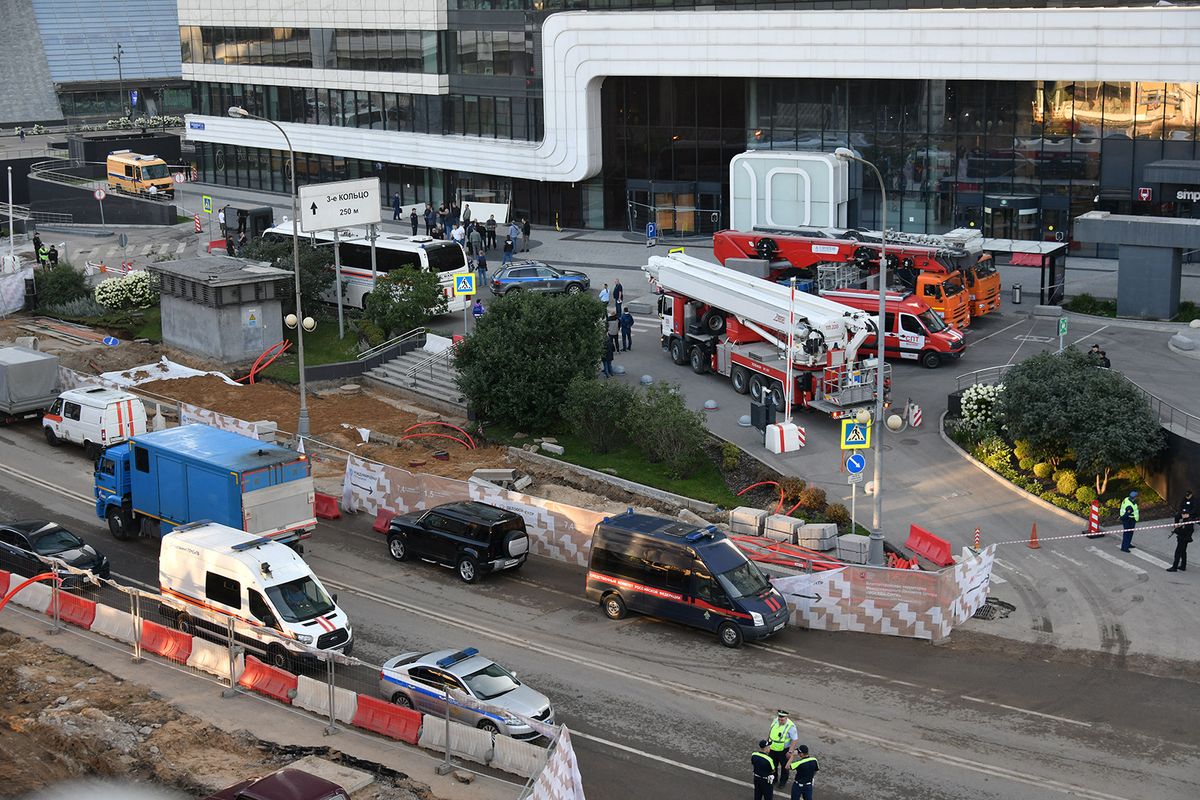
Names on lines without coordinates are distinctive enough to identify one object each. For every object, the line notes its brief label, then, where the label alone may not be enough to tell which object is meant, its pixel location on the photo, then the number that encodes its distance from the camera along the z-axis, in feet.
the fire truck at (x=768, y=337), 126.31
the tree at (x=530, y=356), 129.80
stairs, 143.33
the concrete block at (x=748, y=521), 102.32
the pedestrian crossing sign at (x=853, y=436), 98.53
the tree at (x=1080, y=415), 108.68
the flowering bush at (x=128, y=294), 181.37
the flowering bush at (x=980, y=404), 121.60
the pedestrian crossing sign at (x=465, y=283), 144.15
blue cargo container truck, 96.53
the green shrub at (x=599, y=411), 124.57
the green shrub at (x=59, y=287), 185.37
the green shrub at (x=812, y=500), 108.47
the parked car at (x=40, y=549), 94.94
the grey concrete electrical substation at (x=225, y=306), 156.87
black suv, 97.86
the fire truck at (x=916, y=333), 143.13
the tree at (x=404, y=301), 155.94
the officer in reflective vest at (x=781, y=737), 68.08
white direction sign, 160.56
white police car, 73.46
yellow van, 269.23
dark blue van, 87.20
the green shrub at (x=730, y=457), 118.62
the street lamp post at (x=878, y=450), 95.09
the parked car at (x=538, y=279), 172.65
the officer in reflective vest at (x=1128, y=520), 101.14
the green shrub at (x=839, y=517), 105.81
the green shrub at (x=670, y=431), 118.32
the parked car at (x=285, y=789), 60.90
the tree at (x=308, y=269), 167.84
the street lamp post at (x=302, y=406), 126.21
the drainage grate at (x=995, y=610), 91.71
